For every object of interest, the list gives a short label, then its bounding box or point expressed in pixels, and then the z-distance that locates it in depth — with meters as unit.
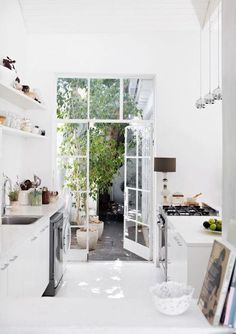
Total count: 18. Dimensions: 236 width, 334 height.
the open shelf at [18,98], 3.98
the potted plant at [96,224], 7.19
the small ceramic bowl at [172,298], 1.44
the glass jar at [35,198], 4.73
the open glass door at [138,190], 5.88
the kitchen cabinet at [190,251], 2.83
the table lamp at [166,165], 5.25
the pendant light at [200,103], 4.24
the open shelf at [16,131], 3.78
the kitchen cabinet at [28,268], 2.55
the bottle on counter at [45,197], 4.91
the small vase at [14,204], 4.43
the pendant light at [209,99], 3.83
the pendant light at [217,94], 3.69
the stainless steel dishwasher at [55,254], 4.09
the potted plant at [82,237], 5.90
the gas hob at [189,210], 4.48
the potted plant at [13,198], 4.62
